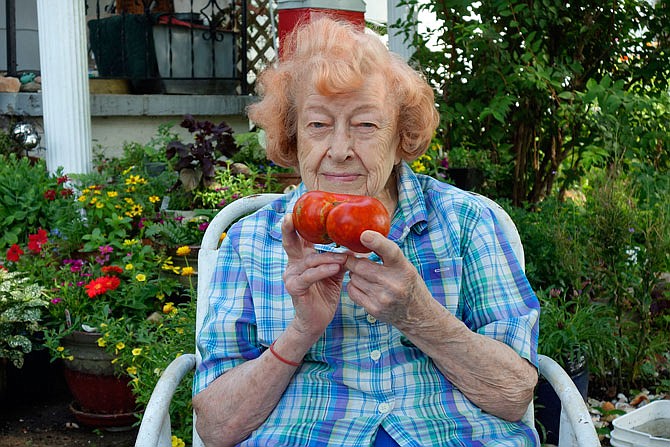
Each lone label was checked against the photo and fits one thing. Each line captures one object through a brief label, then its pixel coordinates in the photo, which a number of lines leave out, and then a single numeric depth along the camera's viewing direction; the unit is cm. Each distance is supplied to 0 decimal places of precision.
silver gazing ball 538
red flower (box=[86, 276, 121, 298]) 347
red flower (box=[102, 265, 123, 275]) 359
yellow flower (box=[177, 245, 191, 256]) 359
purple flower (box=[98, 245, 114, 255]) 374
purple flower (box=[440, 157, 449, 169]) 457
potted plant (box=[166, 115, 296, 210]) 415
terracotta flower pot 346
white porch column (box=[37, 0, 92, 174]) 498
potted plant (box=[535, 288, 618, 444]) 304
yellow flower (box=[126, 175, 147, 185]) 425
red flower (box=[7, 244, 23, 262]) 395
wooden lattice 793
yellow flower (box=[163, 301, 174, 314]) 336
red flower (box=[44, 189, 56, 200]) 447
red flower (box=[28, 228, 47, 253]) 398
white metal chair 187
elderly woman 192
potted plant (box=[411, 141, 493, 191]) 447
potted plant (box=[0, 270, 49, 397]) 358
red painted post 457
